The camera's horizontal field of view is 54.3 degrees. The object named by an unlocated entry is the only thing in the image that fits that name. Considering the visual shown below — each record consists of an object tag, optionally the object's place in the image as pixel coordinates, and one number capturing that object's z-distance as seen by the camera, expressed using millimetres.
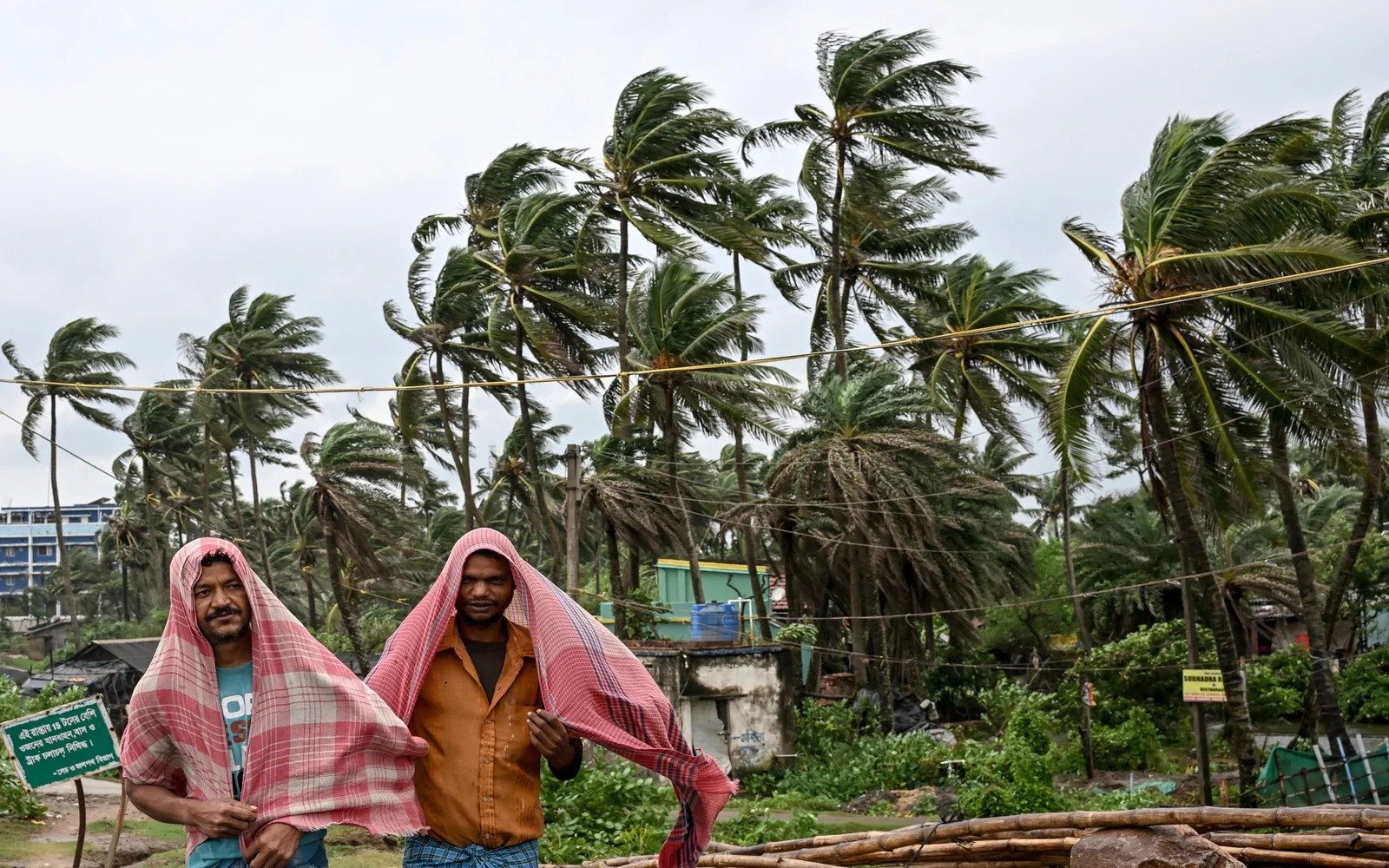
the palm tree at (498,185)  29344
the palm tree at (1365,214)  14820
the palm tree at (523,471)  37406
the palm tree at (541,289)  25781
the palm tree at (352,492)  29359
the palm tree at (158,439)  48406
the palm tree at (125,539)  59688
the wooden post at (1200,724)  16266
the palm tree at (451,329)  28266
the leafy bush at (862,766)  21141
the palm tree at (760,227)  26234
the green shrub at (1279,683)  27312
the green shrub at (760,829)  8461
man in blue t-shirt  3246
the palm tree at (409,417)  29609
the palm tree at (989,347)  26469
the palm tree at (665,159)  25438
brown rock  4535
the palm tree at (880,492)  25422
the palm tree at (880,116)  25766
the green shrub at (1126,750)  24016
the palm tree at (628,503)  28359
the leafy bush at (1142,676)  26562
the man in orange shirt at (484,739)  3549
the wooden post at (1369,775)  13268
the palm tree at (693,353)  25516
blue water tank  23703
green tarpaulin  14383
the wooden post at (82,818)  5801
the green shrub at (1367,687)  26594
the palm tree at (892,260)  29984
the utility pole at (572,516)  20625
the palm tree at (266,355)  35594
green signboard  5629
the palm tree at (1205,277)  13477
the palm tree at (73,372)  37812
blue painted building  113688
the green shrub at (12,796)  11602
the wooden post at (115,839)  4867
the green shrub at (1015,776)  11578
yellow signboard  15070
